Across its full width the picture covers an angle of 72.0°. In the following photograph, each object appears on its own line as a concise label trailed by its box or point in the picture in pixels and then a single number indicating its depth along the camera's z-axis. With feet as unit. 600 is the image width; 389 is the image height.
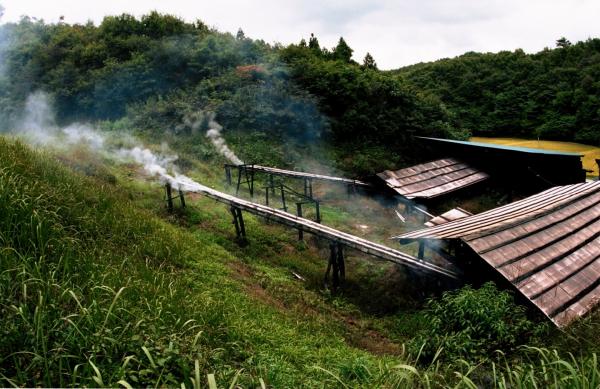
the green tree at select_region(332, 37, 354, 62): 100.17
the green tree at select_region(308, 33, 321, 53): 101.45
